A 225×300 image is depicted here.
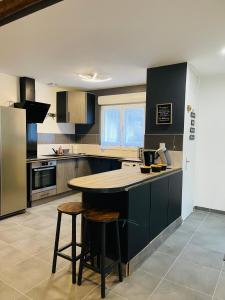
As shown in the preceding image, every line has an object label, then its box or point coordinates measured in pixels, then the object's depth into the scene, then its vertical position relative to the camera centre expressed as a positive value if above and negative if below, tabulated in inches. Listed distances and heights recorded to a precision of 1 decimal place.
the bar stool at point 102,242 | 74.8 -37.0
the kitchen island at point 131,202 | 84.0 -26.4
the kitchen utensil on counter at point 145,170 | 109.4 -16.1
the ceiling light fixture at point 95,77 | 151.2 +38.6
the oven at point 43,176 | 165.8 -31.0
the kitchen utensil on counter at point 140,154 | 166.2 -13.0
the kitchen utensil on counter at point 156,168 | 113.7 -15.7
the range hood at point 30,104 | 167.7 +22.5
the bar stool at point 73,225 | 81.5 -32.8
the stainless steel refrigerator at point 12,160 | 138.6 -16.0
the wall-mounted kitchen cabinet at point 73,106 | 203.9 +25.8
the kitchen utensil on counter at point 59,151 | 201.3 -14.4
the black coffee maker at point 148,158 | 117.6 -11.2
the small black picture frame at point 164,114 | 138.3 +13.7
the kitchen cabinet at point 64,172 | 185.5 -31.0
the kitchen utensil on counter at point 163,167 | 119.3 -16.0
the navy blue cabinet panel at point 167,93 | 135.0 +26.3
